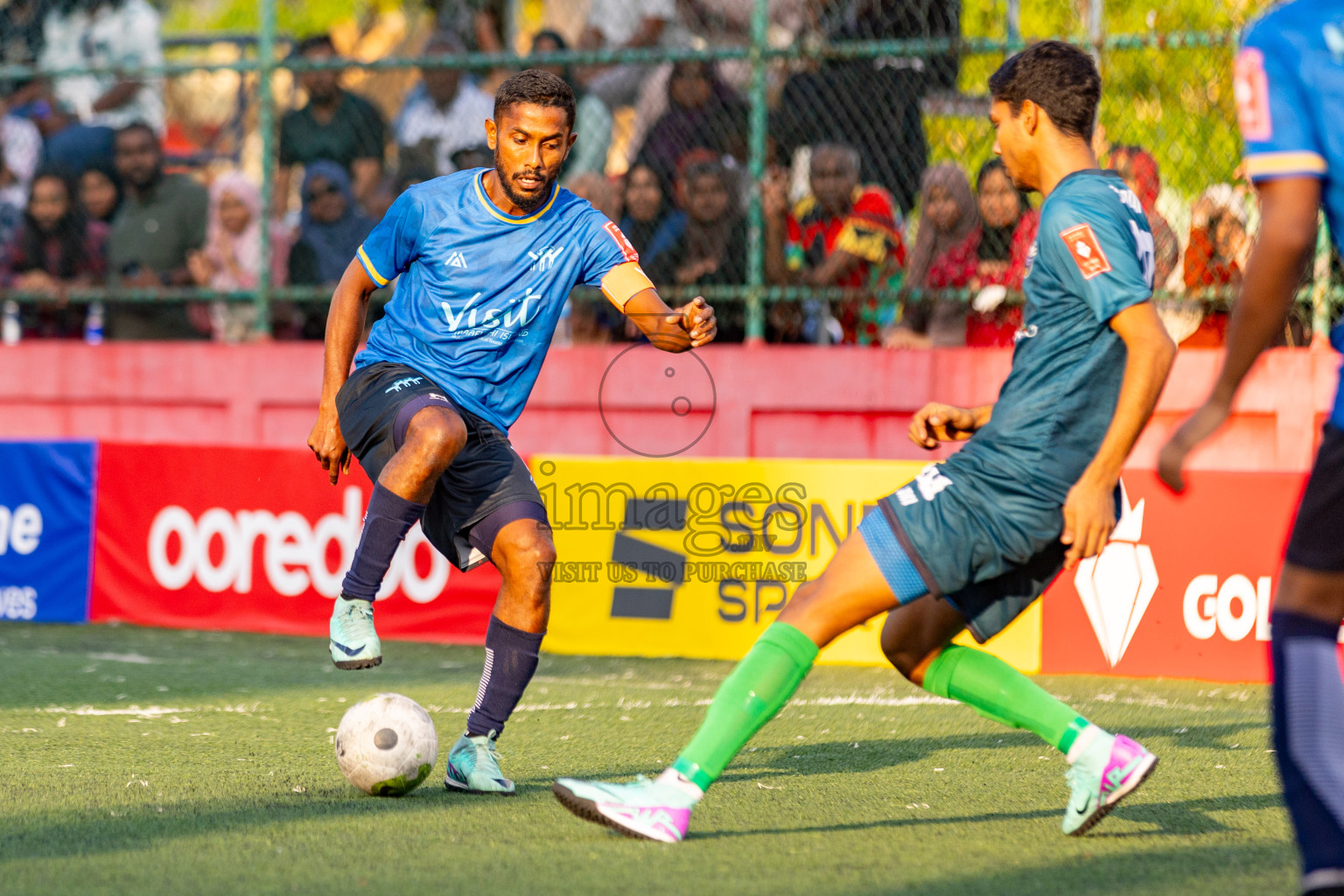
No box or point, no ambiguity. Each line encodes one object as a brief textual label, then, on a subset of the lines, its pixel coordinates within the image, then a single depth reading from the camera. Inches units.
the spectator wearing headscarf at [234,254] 882.8
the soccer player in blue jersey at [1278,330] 249.8
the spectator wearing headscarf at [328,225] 849.5
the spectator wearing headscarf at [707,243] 776.3
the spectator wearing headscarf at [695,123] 787.4
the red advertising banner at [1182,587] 615.5
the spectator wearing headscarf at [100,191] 900.0
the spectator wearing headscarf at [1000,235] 711.1
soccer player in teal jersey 312.7
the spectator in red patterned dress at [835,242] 745.0
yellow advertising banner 663.1
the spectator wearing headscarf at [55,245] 898.7
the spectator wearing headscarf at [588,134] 823.7
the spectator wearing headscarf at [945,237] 731.4
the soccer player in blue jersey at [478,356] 395.5
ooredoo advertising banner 722.8
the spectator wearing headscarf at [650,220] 780.0
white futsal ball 391.9
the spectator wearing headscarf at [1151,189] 692.7
